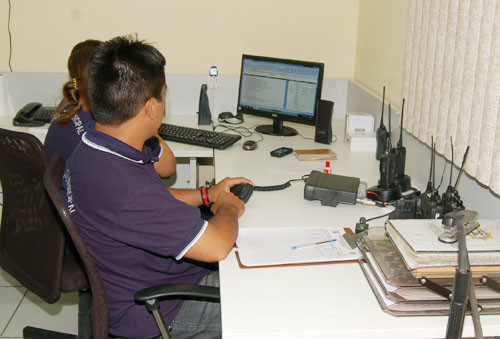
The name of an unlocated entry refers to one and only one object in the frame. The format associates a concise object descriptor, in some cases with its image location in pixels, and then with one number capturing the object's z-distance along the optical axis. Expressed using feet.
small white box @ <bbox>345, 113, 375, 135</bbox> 8.52
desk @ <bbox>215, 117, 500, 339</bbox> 3.79
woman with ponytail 6.81
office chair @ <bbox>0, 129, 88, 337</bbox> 5.58
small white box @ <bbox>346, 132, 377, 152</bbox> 8.30
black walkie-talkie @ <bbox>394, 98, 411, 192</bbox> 6.48
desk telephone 9.20
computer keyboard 8.43
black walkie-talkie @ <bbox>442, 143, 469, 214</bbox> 5.11
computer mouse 8.35
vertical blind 4.98
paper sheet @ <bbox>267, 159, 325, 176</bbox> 7.36
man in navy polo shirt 4.42
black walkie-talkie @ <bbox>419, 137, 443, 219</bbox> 5.15
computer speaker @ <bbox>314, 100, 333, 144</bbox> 8.57
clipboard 4.66
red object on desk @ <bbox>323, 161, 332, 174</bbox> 7.07
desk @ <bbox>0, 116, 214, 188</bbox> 8.32
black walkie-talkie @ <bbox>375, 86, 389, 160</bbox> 7.75
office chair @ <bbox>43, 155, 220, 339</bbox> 4.28
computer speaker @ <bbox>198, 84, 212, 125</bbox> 9.70
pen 5.01
